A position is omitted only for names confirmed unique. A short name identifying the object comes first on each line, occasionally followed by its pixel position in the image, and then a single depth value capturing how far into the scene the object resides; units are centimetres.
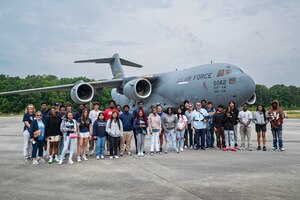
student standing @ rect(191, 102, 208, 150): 998
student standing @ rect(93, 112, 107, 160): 837
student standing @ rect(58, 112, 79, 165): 782
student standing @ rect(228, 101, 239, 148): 995
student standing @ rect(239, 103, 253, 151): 983
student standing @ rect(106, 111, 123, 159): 840
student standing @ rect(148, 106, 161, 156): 915
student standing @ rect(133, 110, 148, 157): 877
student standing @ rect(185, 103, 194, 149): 1032
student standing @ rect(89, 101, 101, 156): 937
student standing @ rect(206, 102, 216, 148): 1030
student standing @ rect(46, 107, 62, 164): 779
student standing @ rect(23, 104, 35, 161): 797
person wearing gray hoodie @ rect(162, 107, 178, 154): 953
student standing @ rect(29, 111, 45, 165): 753
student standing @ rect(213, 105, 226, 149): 993
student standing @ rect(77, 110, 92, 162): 813
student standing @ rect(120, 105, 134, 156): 902
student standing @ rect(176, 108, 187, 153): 966
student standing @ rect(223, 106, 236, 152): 961
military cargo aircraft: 1372
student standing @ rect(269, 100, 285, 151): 935
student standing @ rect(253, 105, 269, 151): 972
